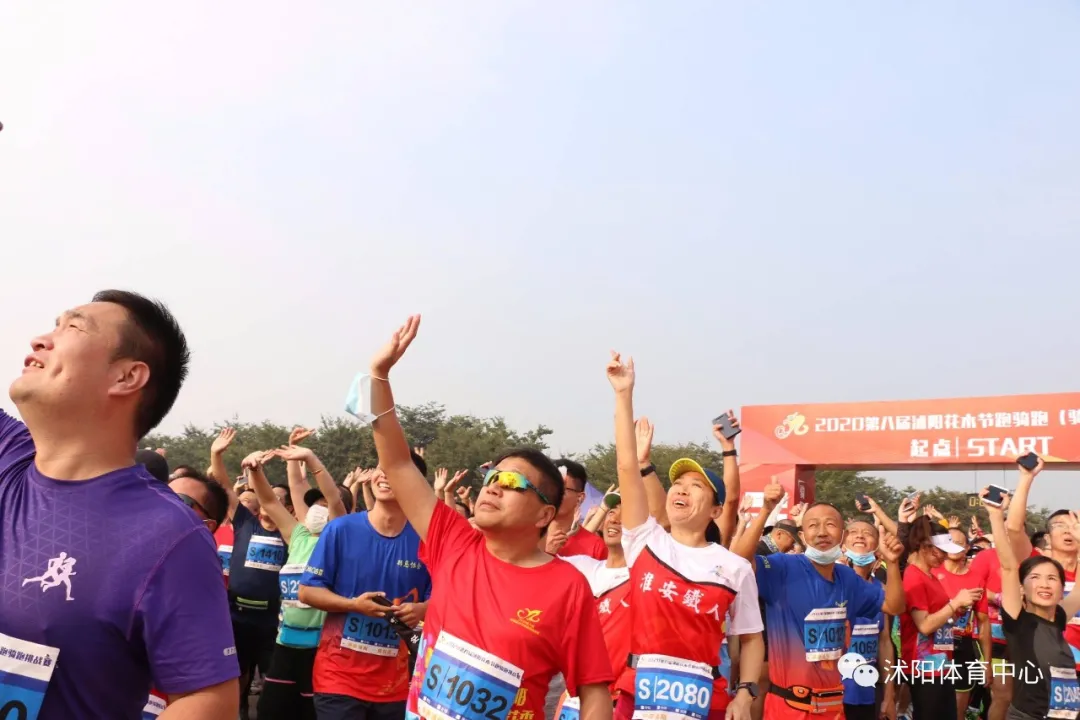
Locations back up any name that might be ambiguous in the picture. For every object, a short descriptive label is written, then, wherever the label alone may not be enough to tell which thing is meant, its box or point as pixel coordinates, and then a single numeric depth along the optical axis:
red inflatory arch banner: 24.09
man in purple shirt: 2.01
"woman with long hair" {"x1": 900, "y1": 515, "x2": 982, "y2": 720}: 8.17
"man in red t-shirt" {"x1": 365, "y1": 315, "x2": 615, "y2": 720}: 3.39
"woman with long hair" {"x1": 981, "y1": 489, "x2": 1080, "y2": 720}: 6.36
